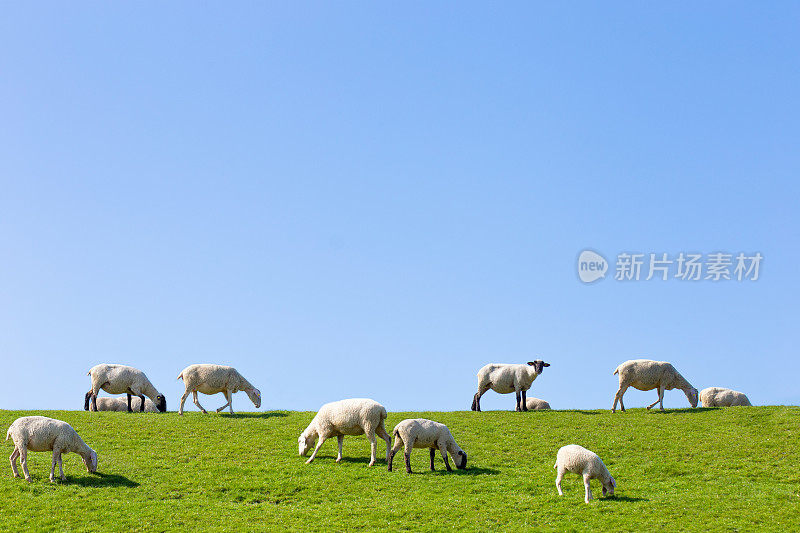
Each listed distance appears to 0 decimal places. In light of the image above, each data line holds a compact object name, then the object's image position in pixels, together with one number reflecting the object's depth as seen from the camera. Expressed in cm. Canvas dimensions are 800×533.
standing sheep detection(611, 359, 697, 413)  4072
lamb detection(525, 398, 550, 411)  5402
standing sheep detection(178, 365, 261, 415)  3822
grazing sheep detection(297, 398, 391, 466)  2853
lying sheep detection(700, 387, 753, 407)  4934
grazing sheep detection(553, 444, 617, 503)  2480
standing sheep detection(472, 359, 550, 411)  4166
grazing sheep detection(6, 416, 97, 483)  2633
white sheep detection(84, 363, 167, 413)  4419
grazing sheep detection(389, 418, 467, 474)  2739
